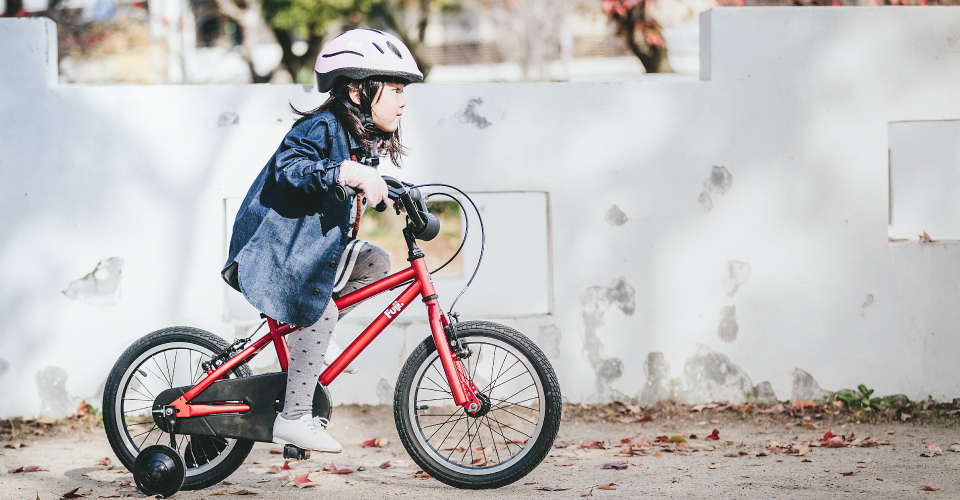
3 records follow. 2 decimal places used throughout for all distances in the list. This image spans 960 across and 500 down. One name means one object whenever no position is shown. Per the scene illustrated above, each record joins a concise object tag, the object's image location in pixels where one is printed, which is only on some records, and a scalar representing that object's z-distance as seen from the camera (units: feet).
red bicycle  20.38
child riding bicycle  19.40
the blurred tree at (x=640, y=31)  63.10
